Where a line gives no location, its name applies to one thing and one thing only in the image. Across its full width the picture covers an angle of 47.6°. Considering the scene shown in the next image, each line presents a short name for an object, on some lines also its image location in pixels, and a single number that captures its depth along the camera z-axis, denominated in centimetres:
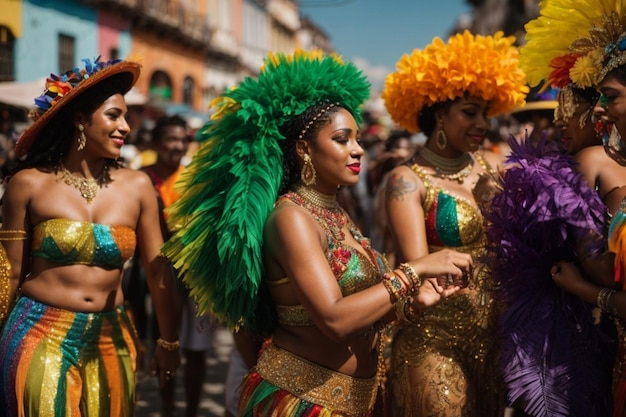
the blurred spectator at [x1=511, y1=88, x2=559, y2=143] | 597
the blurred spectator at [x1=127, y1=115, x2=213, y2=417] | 504
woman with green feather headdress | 256
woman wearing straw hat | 306
